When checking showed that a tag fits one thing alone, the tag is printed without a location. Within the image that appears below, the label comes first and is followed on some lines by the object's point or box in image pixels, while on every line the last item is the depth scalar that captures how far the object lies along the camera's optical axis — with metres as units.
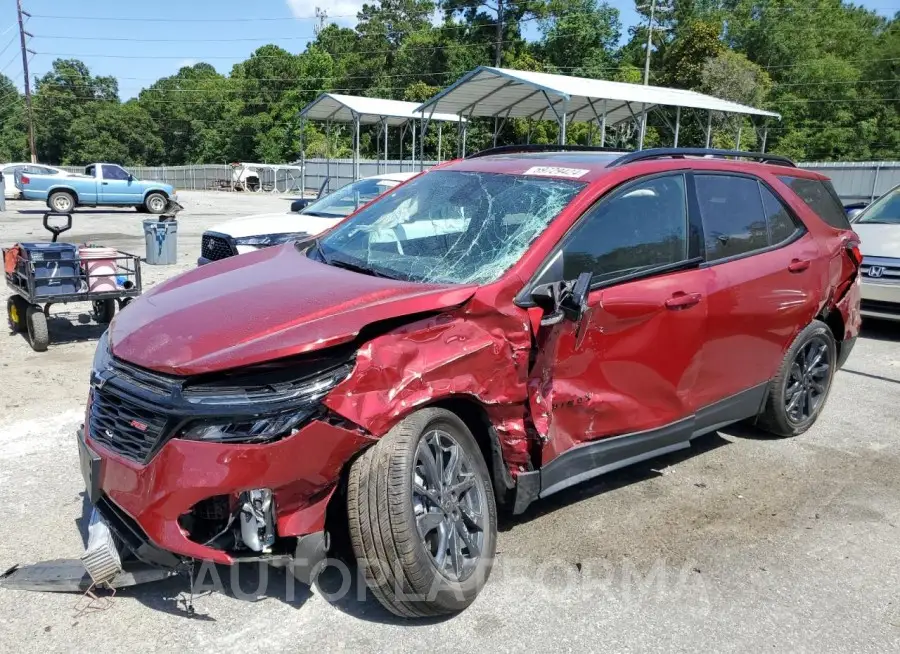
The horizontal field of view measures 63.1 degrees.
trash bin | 11.82
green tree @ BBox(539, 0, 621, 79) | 53.62
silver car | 7.91
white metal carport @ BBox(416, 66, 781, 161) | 18.47
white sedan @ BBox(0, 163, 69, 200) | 24.83
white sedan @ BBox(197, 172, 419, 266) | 8.32
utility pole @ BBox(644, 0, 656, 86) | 40.97
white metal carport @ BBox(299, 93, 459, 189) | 26.75
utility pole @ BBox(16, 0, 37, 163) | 46.03
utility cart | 6.61
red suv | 2.55
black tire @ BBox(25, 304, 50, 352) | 6.70
